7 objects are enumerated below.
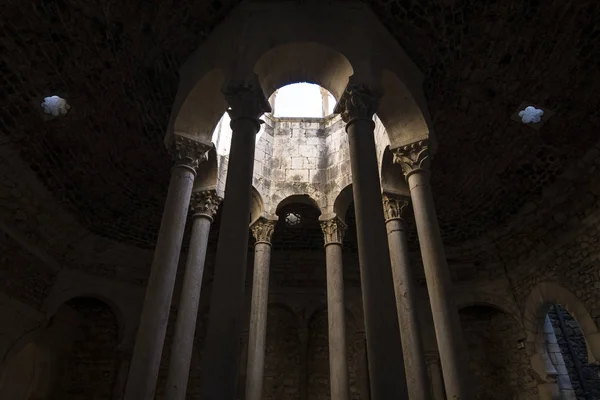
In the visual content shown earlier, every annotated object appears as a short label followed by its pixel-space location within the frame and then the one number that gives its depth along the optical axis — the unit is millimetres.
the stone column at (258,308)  7441
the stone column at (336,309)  7242
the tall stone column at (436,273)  4691
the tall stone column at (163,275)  4531
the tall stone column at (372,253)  3578
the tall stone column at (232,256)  3471
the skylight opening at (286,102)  11492
